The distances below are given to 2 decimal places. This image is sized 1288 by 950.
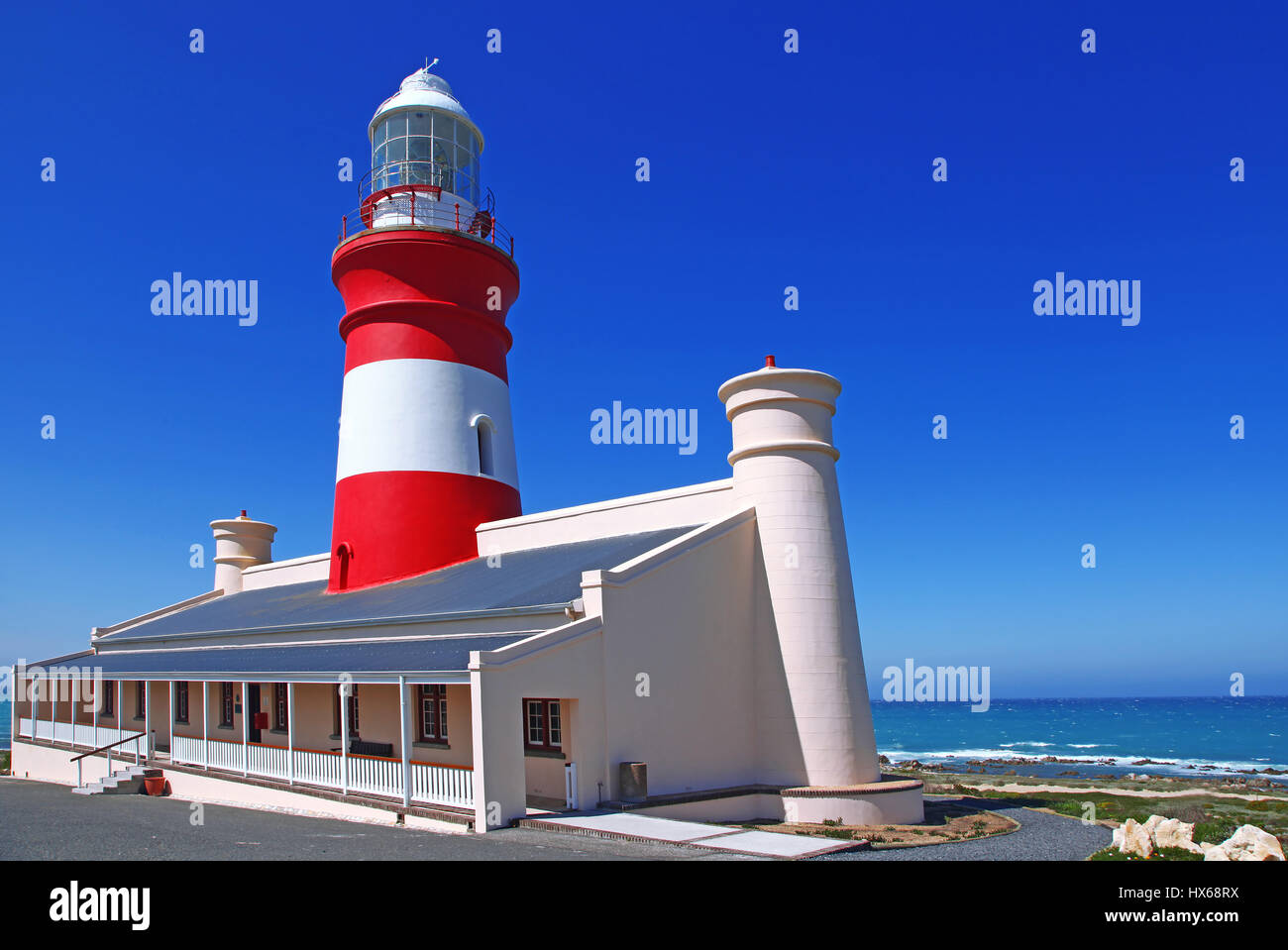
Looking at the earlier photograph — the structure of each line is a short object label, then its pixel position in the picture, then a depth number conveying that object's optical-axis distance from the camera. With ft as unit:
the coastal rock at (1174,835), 34.37
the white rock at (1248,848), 29.32
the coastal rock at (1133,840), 35.58
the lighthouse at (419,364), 73.92
